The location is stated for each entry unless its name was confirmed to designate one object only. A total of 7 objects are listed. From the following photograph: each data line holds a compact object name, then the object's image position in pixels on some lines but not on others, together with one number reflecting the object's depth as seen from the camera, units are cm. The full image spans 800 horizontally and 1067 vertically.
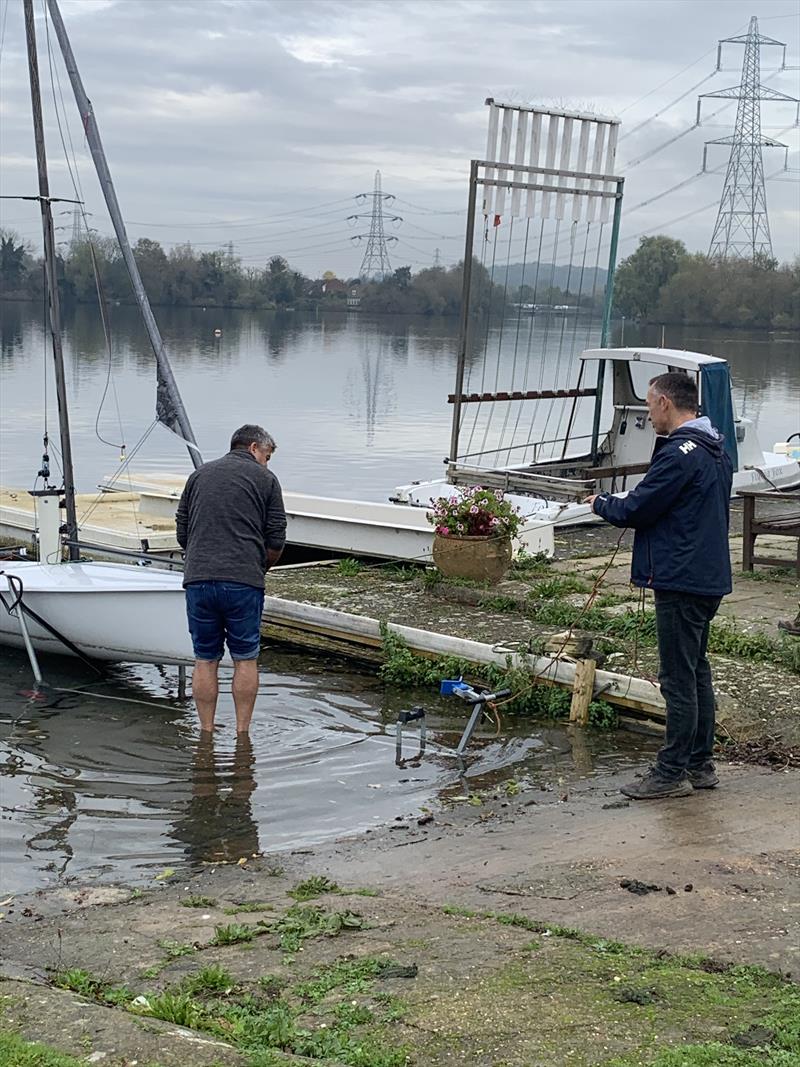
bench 1158
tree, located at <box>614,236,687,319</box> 6956
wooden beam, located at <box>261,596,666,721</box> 887
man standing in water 831
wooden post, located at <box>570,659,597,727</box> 895
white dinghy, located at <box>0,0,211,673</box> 1038
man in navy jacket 671
